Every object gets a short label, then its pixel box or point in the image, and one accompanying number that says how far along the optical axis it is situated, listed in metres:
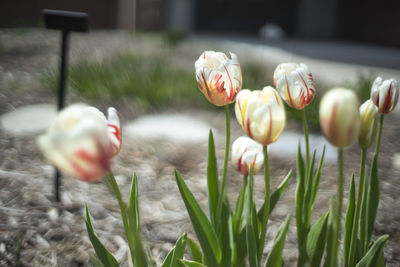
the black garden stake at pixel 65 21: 1.49
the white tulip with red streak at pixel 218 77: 0.87
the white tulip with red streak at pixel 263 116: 0.76
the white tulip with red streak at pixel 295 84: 0.90
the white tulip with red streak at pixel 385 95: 0.94
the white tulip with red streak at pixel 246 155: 1.00
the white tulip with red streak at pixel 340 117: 0.64
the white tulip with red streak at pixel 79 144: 0.58
